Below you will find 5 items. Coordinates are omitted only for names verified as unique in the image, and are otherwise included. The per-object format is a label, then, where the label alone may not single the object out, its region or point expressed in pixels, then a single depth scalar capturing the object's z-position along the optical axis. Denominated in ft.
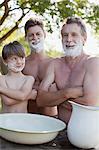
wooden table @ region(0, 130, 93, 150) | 5.13
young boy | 6.69
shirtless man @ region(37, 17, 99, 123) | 6.45
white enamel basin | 5.06
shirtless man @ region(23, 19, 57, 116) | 7.50
